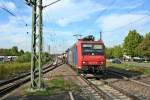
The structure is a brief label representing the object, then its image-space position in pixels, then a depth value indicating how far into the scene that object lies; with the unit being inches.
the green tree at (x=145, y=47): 1852.2
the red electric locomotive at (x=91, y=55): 527.3
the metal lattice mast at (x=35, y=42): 348.2
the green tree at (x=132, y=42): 2206.8
